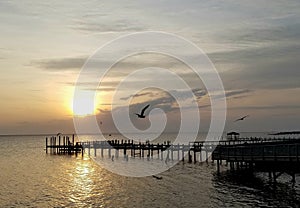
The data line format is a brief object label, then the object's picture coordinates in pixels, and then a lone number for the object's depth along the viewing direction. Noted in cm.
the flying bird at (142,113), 4075
